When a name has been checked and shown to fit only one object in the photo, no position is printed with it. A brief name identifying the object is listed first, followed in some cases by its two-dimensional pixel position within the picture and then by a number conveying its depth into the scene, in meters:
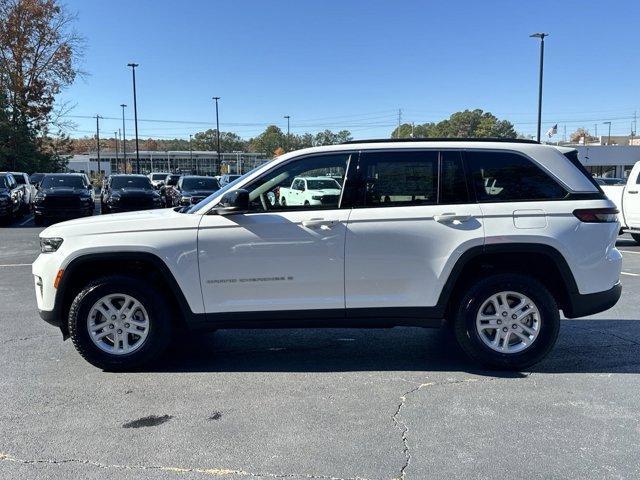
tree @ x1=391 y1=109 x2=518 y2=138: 102.99
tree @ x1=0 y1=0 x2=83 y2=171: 36.91
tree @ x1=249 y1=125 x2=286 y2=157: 117.88
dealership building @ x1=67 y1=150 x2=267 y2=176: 117.88
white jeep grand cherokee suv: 4.68
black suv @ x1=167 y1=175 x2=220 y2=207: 20.75
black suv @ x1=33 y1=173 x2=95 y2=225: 18.34
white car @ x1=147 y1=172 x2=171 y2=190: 43.75
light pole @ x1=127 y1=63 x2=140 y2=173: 46.38
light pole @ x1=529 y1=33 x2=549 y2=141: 29.34
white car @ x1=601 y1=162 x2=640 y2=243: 12.97
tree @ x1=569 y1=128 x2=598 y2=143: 126.31
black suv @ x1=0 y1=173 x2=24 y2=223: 18.38
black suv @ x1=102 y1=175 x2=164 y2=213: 19.17
